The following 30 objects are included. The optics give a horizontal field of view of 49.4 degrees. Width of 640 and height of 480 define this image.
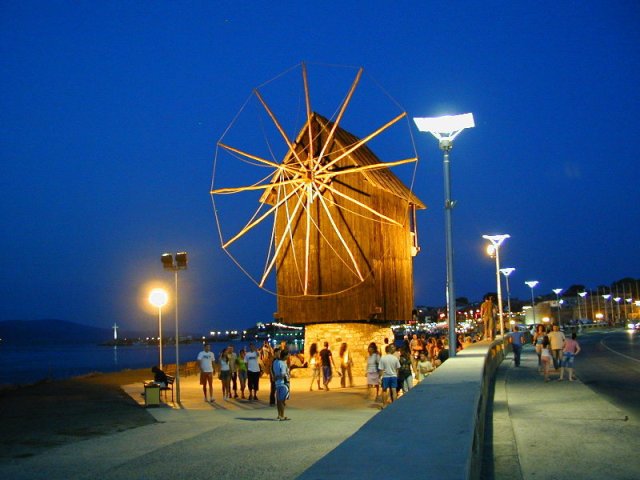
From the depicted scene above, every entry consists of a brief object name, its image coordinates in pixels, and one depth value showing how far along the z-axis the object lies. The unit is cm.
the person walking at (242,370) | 2262
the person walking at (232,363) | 2242
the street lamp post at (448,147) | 1947
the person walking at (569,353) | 2170
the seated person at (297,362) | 3312
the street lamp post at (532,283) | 6596
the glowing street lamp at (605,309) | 15095
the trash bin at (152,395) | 1997
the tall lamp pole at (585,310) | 16342
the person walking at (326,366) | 2406
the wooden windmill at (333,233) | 3198
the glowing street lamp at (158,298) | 2478
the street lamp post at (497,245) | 3894
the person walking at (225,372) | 2200
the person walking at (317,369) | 2459
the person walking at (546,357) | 2223
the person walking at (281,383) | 1568
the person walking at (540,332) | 2564
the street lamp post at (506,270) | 5250
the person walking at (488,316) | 3244
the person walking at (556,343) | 2252
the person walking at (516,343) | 2836
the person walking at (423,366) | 2200
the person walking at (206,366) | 2183
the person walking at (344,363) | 2516
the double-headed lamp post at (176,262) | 2317
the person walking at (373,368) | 1844
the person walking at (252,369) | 2128
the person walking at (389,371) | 1738
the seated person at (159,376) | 2207
